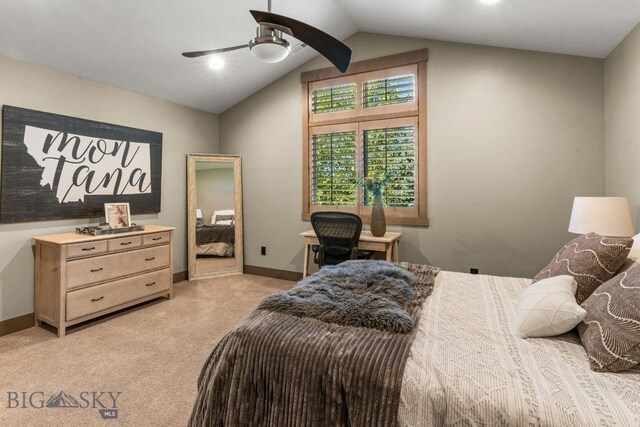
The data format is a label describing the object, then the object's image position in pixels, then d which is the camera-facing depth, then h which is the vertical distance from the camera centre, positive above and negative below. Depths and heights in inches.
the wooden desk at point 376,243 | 134.6 -12.9
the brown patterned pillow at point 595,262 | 58.1 -9.6
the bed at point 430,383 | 35.2 -21.2
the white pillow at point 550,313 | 49.0 -16.2
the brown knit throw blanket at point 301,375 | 41.0 -23.2
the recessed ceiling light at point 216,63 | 138.0 +68.8
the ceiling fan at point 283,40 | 73.3 +43.5
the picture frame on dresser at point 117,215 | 128.9 +0.1
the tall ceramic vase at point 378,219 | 140.4 -2.5
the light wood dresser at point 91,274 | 105.8 -22.0
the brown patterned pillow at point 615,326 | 39.9 -15.8
